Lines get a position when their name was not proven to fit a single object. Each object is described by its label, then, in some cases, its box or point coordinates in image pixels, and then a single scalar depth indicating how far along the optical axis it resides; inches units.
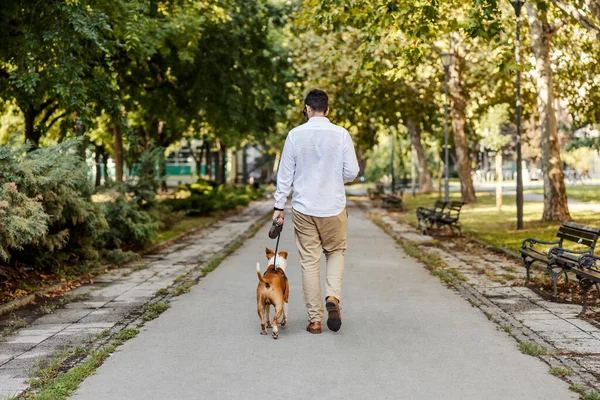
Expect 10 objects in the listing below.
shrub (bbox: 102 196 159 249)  559.5
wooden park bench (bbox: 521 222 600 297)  366.6
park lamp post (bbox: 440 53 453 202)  1045.8
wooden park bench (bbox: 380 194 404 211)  1298.0
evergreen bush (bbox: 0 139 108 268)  393.4
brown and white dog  275.0
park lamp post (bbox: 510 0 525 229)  731.8
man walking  285.3
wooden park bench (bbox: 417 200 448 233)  794.8
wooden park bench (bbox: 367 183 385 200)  1759.4
